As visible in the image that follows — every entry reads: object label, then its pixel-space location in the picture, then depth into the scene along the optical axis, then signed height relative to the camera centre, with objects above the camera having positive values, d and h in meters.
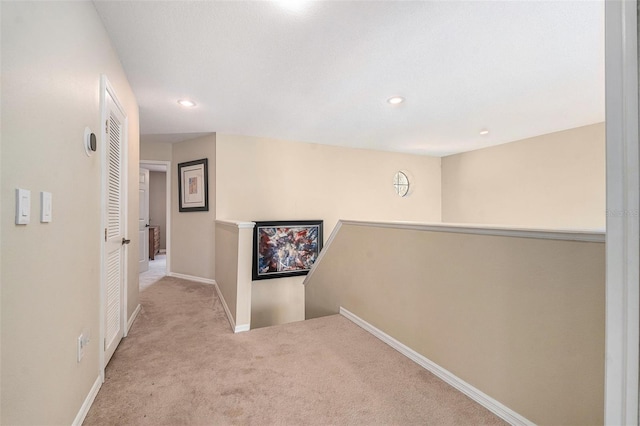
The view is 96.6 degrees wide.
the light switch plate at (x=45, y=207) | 1.09 +0.03
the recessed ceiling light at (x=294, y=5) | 1.65 +1.23
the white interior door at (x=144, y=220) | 5.32 -0.12
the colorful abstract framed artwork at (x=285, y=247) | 4.57 -0.56
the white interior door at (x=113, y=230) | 1.94 -0.13
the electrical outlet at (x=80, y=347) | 1.45 -0.69
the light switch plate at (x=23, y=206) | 0.94 +0.02
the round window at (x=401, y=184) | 5.94 +0.64
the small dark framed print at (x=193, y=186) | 4.43 +0.45
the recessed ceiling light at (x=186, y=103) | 3.06 +1.22
